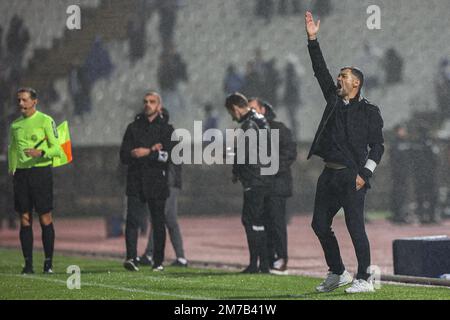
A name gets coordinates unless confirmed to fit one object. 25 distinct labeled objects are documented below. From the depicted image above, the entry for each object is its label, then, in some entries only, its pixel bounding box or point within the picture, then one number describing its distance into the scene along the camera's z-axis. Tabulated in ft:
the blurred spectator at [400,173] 85.97
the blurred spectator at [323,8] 112.68
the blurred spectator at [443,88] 106.32
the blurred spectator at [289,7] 113.80
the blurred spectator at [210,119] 104.58
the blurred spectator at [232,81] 105.40
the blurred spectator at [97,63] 107.76
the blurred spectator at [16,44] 107.24
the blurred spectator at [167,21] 109.60
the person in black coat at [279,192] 47.24
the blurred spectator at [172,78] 107.34
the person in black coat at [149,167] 47.50
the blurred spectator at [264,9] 114.01
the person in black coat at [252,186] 46.06
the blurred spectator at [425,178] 85.46
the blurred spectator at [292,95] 107.14
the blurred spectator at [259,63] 105.09
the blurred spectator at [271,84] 104.52
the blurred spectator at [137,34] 109.91
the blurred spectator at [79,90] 105.81
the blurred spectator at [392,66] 110.63
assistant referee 45.11
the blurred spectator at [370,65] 110.22
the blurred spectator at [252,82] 103.14
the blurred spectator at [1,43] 106.12
